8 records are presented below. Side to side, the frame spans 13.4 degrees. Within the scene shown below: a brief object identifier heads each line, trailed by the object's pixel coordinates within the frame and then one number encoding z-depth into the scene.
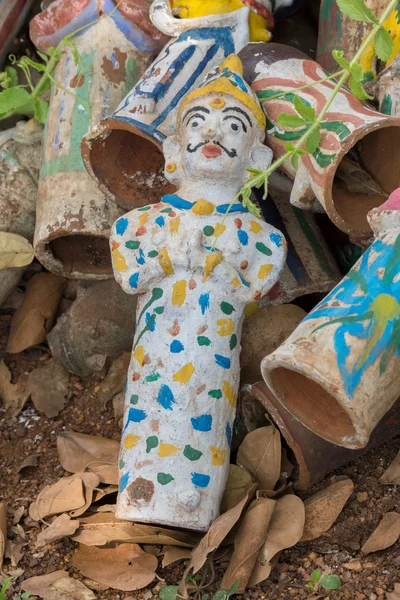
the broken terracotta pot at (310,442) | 1.37
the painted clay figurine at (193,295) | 1.35
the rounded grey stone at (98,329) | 1.56
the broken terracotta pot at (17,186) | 1.59
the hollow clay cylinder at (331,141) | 1.36
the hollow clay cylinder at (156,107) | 1.46
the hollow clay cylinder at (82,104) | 1.50
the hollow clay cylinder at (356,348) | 1.27
